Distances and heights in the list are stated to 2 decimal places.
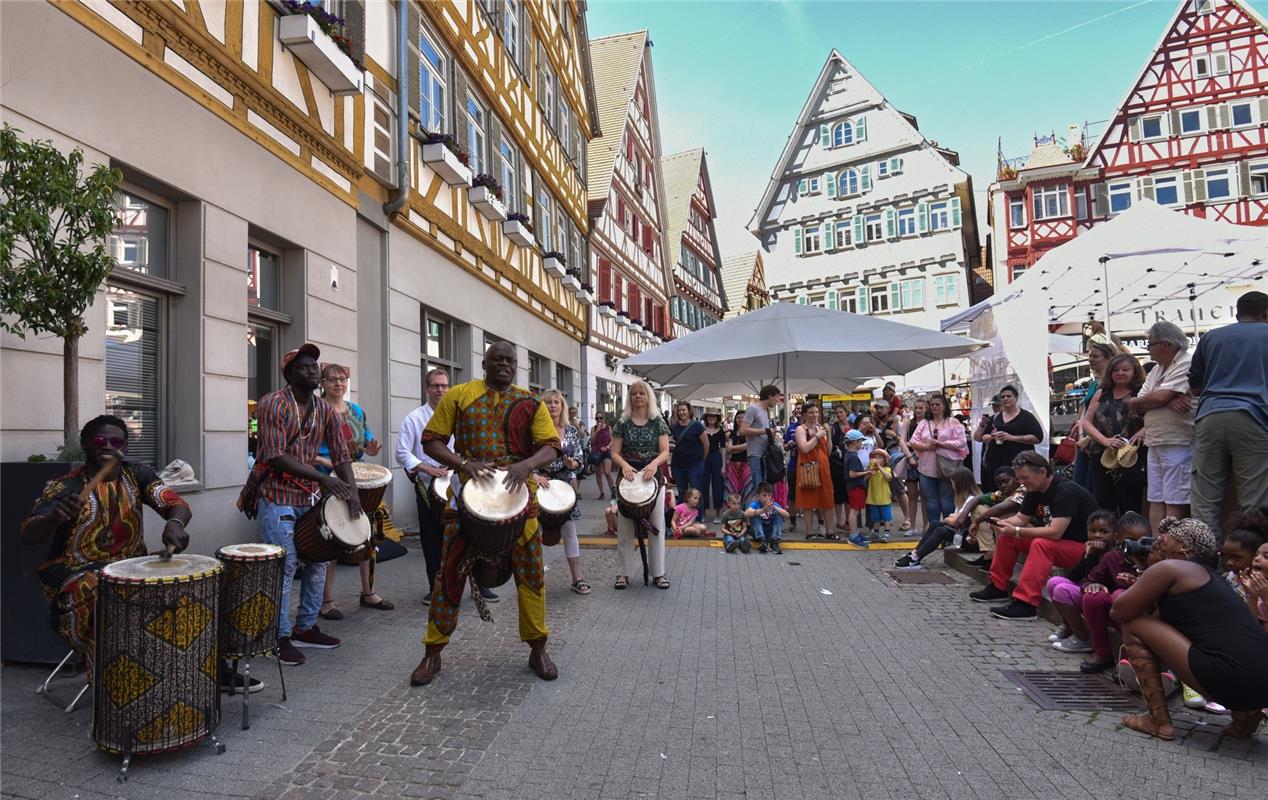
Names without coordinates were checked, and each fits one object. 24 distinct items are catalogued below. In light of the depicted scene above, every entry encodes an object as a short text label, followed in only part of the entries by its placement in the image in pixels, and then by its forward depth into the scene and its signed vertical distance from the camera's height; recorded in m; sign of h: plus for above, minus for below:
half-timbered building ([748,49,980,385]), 35.00 +11.01
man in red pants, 4.91 -0.71
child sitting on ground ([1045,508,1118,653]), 4.26 -0.96
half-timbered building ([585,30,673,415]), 22.11 +7.33
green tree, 3.55 +1.05
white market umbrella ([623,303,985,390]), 8.23 +0.99
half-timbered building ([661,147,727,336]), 34.44 +9.61
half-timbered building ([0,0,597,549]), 4.72 +2.21
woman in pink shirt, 7.86 -0.28
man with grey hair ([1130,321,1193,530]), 4.71 -0.01
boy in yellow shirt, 9.07 -0.85
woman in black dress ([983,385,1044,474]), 7.59 -0.09
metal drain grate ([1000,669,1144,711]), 3.53 -1.36
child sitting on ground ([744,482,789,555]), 8.10 -1.01
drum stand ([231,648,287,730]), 3.22 -1.11
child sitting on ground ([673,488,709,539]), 9.08 -1.08
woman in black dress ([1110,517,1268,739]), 2.94 -0.90
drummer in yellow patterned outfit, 3.80 -0.06
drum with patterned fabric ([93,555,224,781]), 2.75 -0.79
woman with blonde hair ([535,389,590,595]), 6.00 -0.24
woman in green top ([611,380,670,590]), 6.17 -0.15
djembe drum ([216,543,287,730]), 3.23 -0.70
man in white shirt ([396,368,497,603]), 5.42 -0.26
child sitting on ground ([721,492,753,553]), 8.07 -1.14
